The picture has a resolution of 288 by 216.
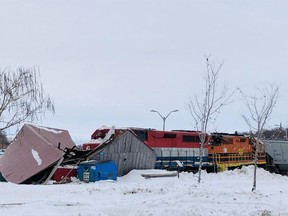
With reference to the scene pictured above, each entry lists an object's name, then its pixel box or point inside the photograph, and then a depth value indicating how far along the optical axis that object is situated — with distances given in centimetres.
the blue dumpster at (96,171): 1877
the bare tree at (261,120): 1748
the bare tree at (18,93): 1084
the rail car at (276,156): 3391
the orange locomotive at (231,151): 3094
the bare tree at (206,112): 1961
